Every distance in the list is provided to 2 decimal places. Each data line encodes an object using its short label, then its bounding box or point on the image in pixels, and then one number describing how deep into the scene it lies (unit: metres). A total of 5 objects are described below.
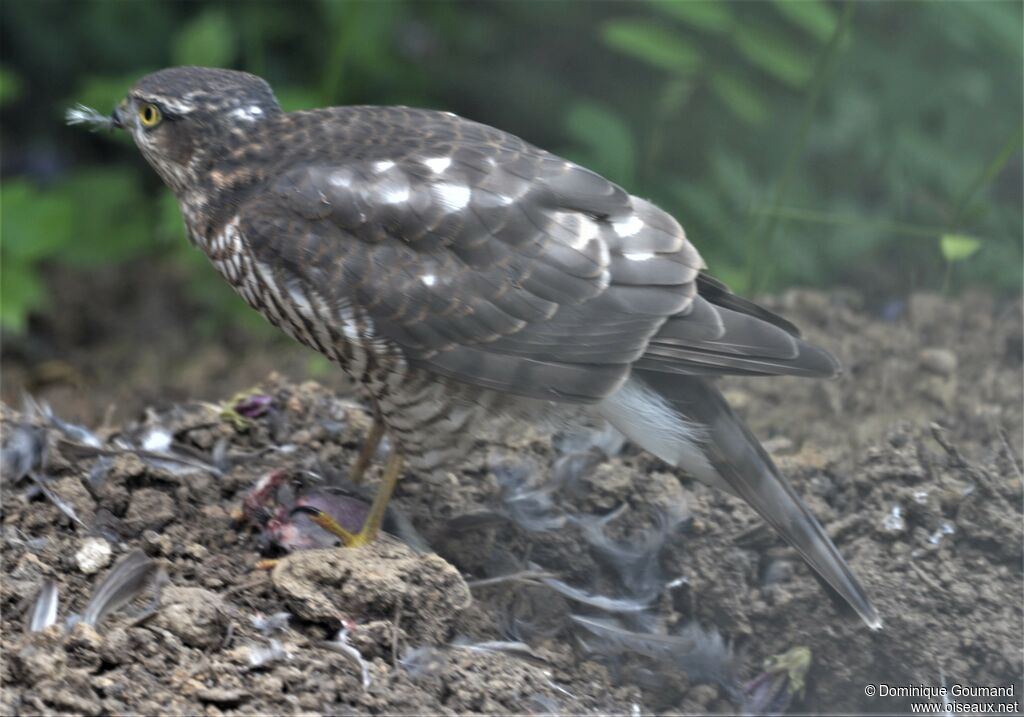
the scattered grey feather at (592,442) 7.86
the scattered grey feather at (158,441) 7.58
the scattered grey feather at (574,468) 7.58
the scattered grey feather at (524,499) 7.29
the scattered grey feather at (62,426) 7.50
